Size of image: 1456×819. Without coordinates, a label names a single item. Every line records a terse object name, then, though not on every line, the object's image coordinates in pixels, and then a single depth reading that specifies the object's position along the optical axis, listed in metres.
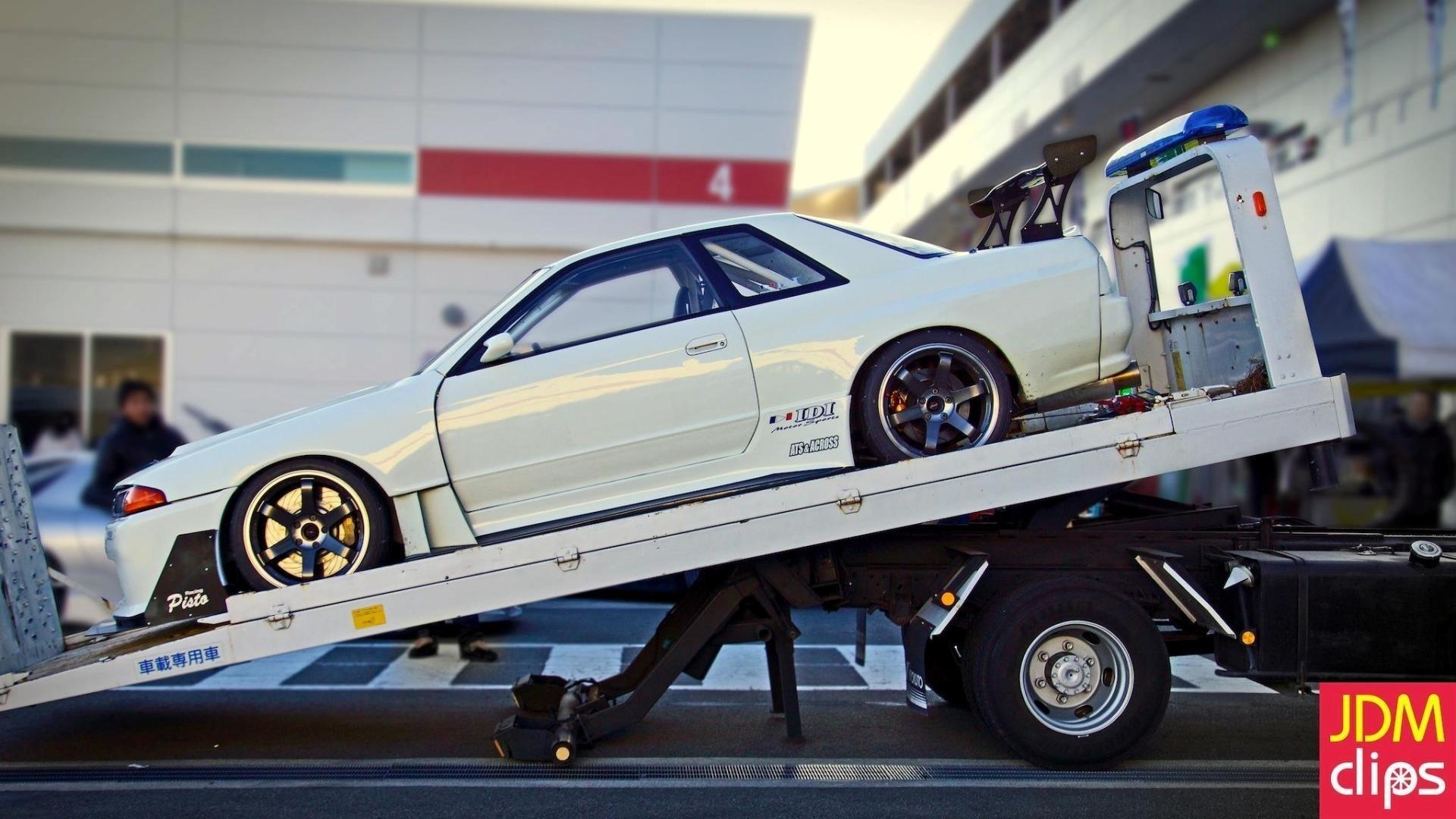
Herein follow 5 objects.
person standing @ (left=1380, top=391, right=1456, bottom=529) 12.30
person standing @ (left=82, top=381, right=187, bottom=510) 8.38
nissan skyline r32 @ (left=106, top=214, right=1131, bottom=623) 4.96
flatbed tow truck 4.81
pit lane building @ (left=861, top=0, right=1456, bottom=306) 14.38
